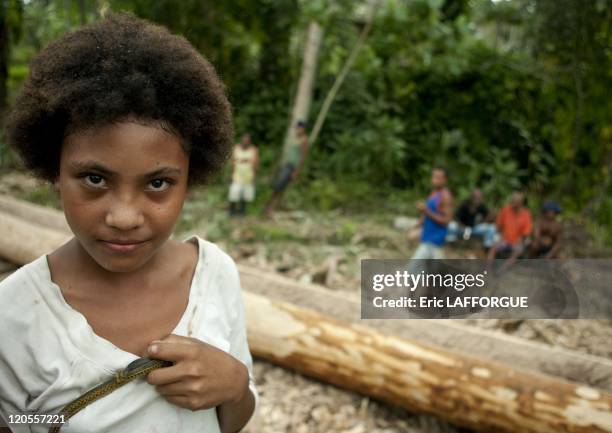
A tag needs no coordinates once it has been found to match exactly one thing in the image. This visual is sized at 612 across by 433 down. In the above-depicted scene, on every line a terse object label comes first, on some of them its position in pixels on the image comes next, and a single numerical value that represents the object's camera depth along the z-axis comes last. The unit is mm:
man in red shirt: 5074
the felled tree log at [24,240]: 3804
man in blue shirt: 4211
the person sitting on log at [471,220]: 6109
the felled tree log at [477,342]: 2555
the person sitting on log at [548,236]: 5012
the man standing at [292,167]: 6934
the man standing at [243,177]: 6891
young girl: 981
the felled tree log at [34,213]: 4754
